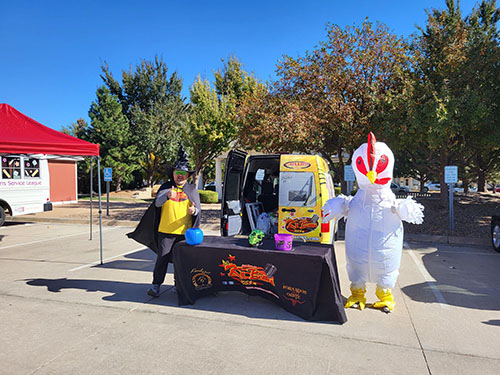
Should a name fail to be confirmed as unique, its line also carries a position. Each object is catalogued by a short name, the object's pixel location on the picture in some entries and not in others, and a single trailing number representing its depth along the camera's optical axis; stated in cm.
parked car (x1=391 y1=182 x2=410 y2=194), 3098
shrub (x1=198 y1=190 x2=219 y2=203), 1910
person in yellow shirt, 455
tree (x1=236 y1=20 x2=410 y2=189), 1067
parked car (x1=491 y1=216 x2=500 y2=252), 787
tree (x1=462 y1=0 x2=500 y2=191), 930
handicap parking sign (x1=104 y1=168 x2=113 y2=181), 1373
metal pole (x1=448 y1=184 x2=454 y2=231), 995
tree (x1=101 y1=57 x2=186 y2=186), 2627
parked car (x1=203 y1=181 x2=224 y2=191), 3053
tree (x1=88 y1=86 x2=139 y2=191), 2483
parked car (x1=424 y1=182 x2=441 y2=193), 4767
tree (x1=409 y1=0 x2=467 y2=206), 930
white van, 1041
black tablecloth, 385
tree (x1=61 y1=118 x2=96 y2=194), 2488
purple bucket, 403
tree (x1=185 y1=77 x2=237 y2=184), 1761
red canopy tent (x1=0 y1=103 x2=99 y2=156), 686
